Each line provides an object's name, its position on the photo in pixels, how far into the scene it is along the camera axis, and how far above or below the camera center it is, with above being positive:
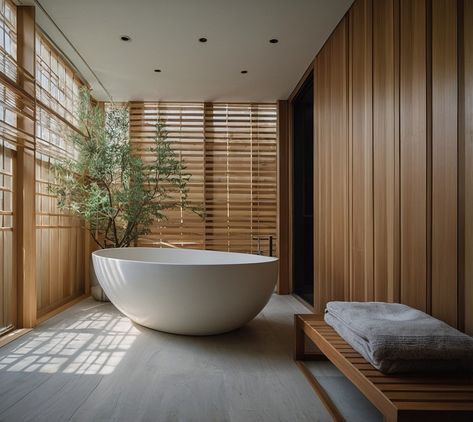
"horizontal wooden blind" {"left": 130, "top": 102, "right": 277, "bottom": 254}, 4.68 +0.56
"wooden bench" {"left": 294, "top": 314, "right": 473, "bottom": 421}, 1.11 -0.61
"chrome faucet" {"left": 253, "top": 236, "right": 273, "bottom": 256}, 4.28 -0.40
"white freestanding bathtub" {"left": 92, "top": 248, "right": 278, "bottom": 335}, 2.47 -0.60
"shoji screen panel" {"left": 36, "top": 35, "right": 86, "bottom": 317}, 3.29 +0.25
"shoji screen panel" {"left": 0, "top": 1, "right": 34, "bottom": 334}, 2.63 +0.49
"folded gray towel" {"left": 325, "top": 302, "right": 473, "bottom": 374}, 1.31 -0.50
